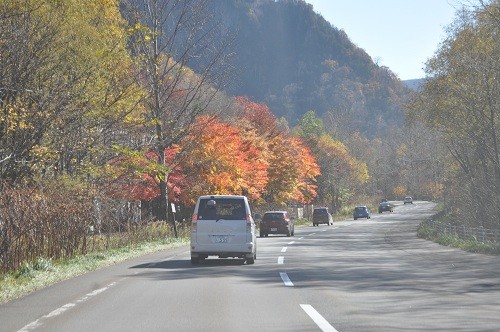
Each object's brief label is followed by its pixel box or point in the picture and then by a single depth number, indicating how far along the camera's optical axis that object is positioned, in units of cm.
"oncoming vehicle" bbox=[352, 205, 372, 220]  9288
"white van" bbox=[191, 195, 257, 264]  2198
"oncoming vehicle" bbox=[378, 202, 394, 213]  11269
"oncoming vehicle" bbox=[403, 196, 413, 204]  14038
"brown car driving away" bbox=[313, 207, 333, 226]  7519
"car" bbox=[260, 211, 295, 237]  4816
